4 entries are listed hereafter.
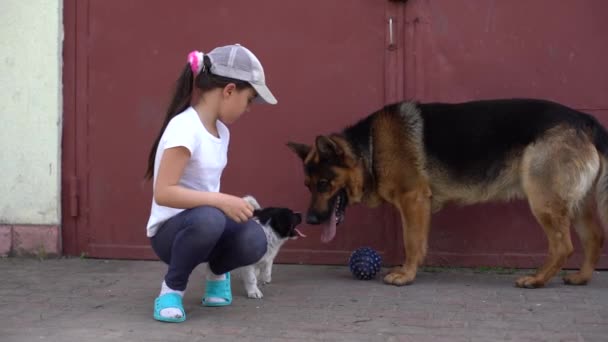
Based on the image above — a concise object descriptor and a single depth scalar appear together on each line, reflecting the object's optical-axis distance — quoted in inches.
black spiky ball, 222.2
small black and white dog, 212.4
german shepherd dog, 207.6
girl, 164.1
